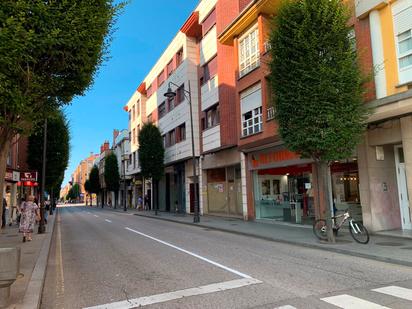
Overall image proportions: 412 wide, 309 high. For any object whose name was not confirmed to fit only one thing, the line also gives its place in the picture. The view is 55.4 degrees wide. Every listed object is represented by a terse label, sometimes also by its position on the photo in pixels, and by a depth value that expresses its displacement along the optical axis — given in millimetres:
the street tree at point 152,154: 34281
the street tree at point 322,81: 12000
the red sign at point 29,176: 22312
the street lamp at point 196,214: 22634
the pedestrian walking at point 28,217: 15000
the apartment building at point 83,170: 152000
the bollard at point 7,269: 5598
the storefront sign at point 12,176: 24347
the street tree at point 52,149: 29641
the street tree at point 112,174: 65000
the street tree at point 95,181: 90125
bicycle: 11883
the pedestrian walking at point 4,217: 21816
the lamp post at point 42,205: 18938
